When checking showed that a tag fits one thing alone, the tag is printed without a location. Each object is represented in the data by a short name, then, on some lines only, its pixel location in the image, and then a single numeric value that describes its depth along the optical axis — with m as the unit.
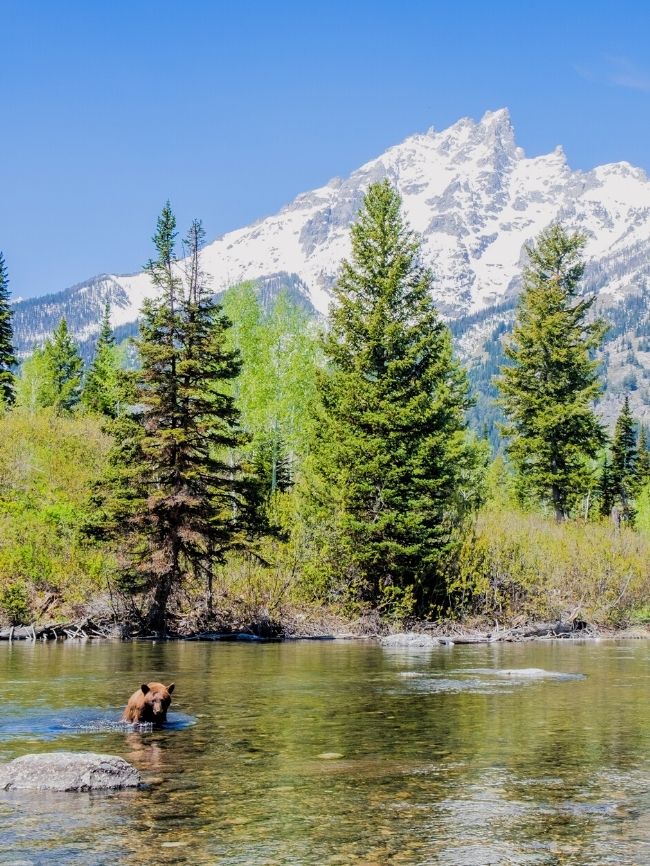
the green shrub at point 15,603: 36.22
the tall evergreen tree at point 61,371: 89.11
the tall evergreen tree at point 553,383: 60.44
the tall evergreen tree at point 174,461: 36.97
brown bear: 14.55
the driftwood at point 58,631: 34.69
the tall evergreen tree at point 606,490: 96.27
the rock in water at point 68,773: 10.23
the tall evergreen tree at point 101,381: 69.81
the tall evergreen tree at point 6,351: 81.31
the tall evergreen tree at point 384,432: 42.03
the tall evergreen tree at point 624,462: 97.25
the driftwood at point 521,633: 38.16
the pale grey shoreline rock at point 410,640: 36.00
